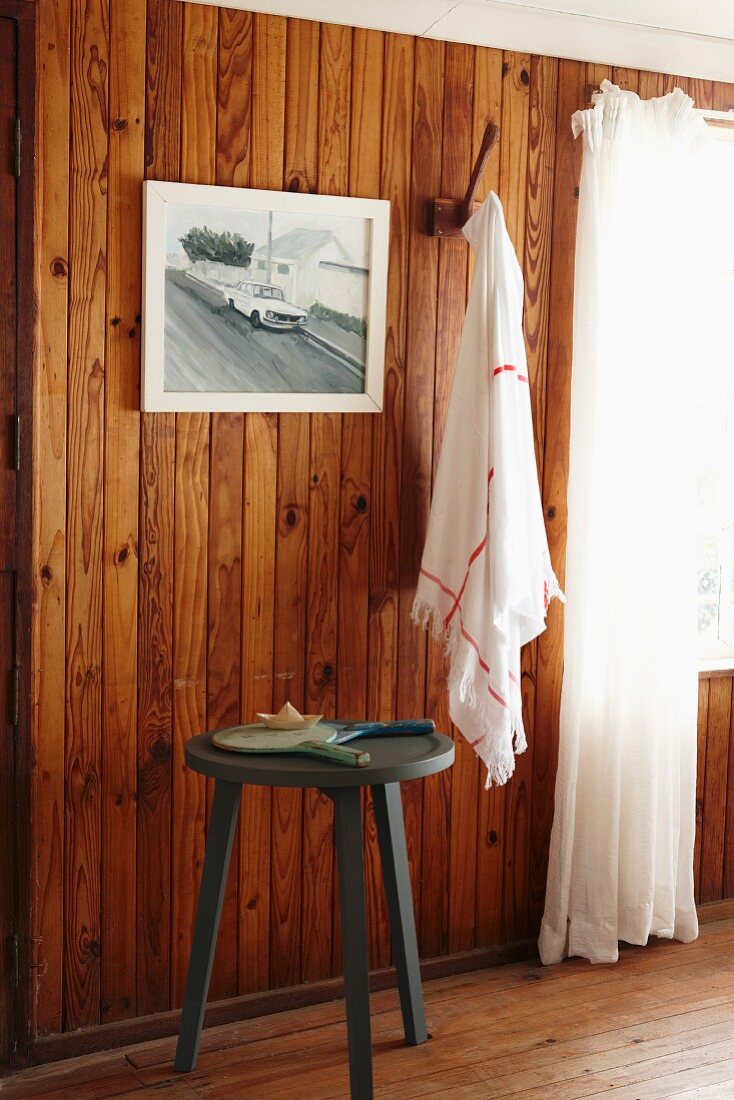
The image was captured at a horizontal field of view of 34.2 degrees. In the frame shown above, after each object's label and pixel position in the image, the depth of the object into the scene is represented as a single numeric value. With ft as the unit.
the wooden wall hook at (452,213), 8.62
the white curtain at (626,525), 9.13
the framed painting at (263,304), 7.91
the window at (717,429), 10.19
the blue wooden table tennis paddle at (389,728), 7.75
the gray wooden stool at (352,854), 6.95
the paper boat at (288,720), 7.63
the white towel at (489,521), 8.25
